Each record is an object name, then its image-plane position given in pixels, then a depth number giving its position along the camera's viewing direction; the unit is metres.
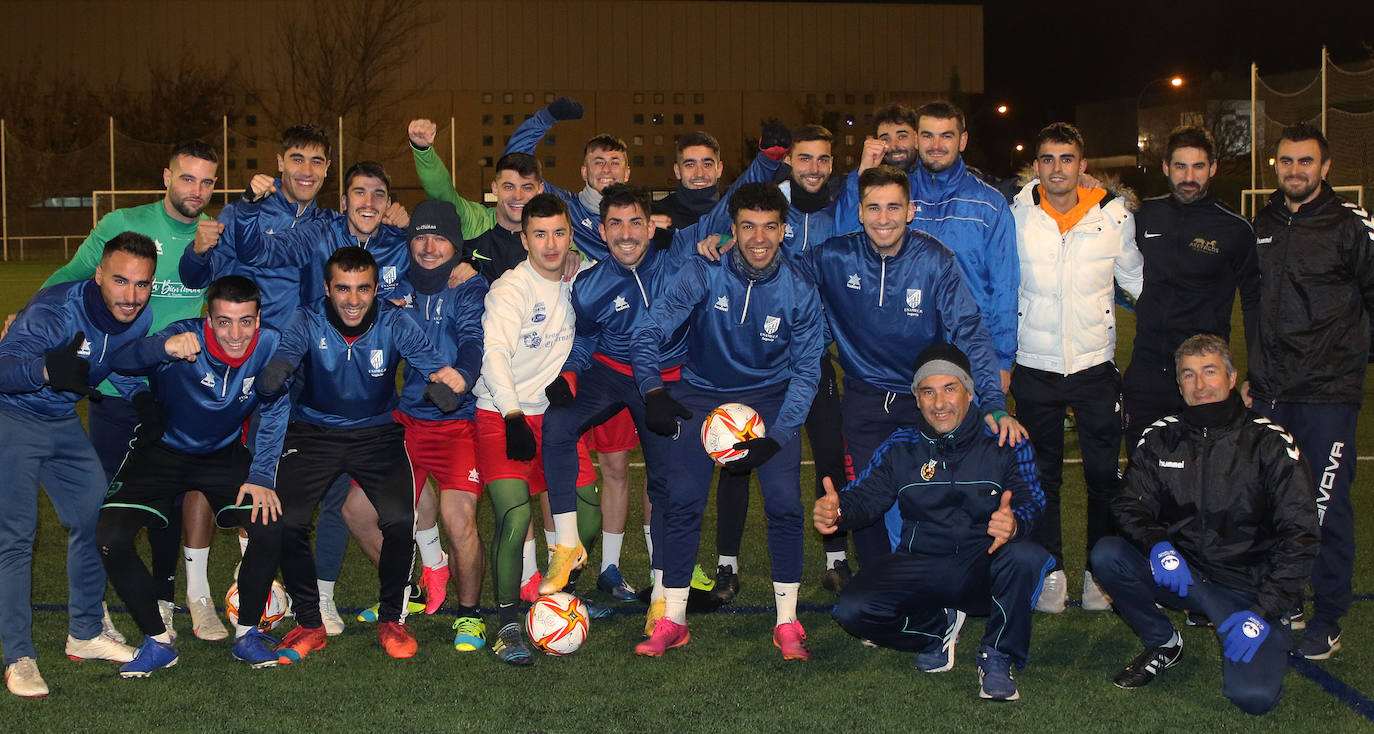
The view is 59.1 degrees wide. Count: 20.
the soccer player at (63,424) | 4.69
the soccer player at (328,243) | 5.61
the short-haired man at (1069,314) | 5.61
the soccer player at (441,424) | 5.55
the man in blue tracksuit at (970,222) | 5.57
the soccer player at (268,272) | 5.49
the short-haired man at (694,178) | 6.60
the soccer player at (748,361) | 5.23
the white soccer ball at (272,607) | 5.36
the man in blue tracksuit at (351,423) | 5.17
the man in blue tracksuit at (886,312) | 5.23
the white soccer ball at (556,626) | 5.08
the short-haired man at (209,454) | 4.95
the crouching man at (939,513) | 4.92
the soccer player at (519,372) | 5.38
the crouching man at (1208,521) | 4.62
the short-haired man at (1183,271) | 5.50
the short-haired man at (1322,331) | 5.13
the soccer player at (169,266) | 5.49
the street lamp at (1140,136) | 59.08
